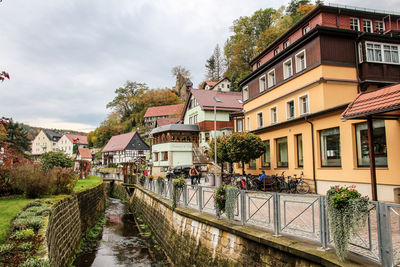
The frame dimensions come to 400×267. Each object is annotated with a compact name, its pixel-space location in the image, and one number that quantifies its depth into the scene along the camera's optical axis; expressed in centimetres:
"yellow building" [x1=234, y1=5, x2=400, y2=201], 1277
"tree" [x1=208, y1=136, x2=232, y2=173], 1978
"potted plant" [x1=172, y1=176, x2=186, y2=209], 1216
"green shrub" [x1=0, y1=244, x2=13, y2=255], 618
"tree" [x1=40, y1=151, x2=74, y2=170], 2430
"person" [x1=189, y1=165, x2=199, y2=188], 2005
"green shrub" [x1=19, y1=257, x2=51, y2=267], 578
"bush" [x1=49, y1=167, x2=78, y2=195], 1375
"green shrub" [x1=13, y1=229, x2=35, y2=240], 715
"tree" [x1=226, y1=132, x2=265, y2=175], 1877
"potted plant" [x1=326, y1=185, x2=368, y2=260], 444
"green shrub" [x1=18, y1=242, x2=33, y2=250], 655
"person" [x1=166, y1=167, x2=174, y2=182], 2854
